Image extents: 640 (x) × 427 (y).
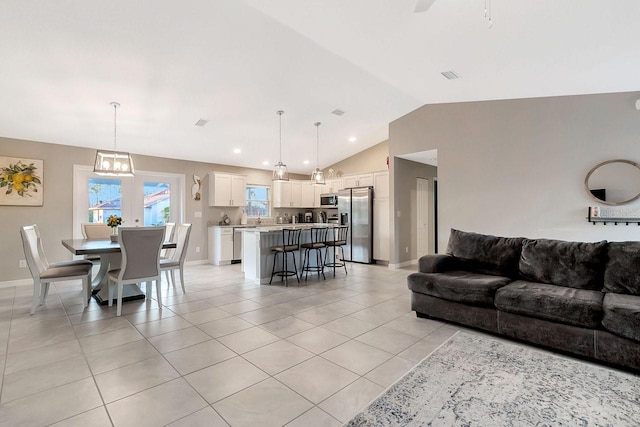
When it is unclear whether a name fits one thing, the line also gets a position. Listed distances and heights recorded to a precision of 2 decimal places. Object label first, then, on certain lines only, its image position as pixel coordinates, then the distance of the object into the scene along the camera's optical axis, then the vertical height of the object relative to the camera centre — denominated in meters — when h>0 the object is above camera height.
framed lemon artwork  4.86 +0.61
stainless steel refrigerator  7.04 -0.09
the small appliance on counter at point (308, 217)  8.77 -0.01
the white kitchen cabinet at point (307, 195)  8.57 +0.61
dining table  3.69 -0.66
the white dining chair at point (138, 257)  3.50 -0.47
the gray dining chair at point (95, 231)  4.98 -0.20
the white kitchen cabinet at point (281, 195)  8.18 +0.60
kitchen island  5.11 -0.60
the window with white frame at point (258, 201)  8.05 +0.44
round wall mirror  4.09 +0.45
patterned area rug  1.32 -0.87
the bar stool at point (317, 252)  5.63 -0.68
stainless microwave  8.07 +0.44
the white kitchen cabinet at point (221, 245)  6.88 -0.63
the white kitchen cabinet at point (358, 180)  7.21 +0.88
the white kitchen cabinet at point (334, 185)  7.89 +0.82
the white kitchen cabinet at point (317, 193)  8.44 +0.67
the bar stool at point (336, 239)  5.72 -0.47
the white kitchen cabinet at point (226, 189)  7.07 +0.67
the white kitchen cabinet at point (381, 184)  6.87 +0.73
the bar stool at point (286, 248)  5.04 -0.52
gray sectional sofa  2.31 -0.69
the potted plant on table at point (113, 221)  4.36 -0.04
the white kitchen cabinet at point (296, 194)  8.41 +0.62
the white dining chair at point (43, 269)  3.39 -0.61
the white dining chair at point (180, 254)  4.44 -0.56
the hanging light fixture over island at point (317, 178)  5.48 +0.70
